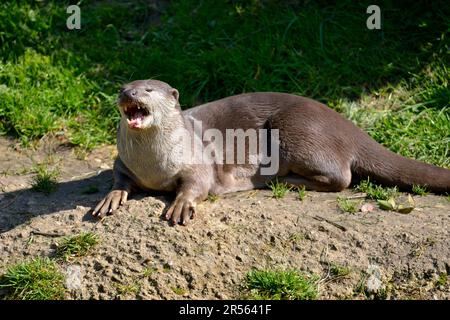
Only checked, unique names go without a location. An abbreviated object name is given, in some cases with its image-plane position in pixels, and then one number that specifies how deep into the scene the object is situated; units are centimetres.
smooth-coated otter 329
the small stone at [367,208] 330
